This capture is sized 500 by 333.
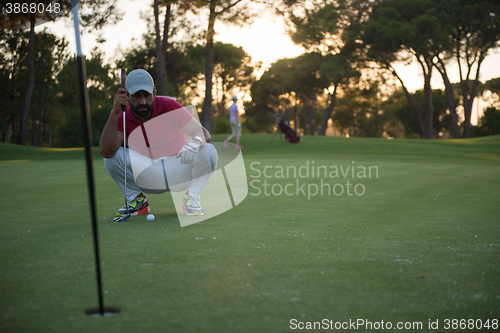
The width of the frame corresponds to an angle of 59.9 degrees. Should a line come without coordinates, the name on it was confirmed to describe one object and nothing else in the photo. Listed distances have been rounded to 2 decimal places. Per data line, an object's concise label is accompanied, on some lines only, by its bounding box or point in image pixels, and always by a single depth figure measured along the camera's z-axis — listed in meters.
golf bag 22.47
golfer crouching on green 4.01
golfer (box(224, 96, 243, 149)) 18.64
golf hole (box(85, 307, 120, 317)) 1.78
